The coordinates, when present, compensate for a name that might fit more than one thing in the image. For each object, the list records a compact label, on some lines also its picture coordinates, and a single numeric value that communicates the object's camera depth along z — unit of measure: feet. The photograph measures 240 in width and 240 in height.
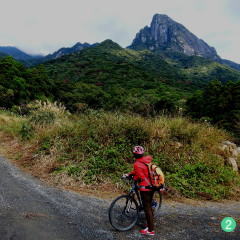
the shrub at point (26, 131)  29.74
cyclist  11.93
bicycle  12.14
